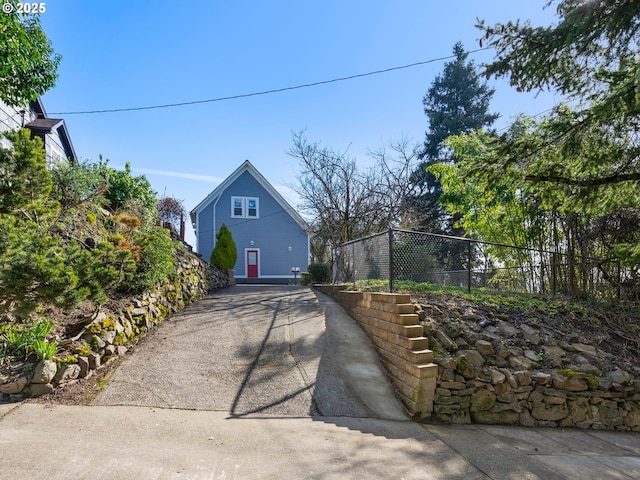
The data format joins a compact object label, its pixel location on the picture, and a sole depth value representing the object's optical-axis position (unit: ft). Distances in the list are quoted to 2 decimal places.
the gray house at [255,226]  60.64
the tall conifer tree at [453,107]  79.00
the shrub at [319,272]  45.85
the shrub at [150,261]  19.83
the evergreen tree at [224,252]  48.49
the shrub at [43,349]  12.51
